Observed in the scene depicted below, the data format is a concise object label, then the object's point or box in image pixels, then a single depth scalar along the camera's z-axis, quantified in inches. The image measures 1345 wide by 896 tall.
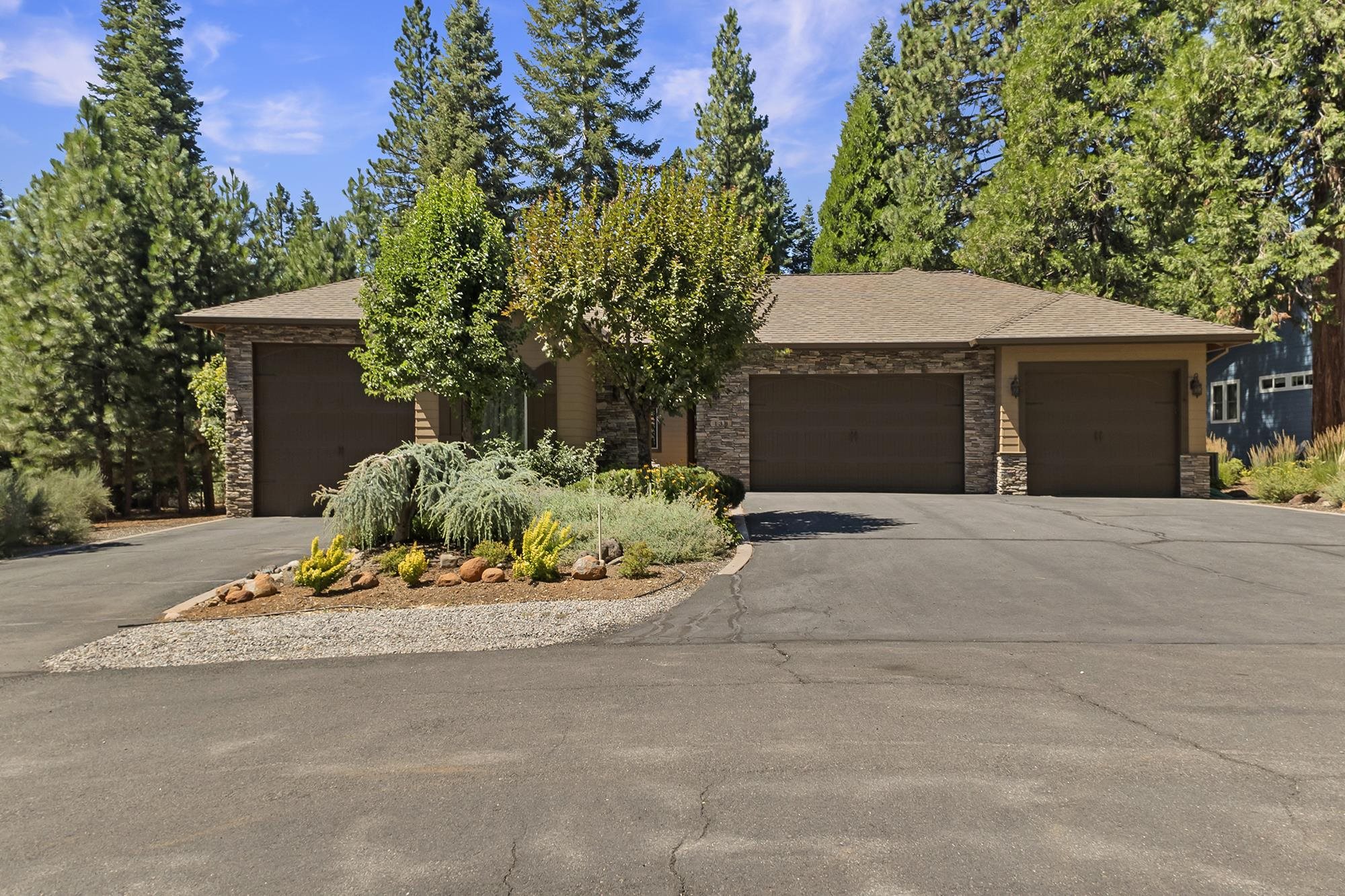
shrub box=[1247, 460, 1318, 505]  654.5
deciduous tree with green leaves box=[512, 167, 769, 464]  477.7
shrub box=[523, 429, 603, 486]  535.5
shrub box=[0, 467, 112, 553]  497.0
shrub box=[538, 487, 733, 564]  406.9
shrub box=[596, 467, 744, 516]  491.8
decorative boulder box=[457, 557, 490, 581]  360.8
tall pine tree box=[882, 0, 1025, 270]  1318.9
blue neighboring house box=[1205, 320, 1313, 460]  959.0
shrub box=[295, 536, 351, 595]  343.3
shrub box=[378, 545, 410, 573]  380.2
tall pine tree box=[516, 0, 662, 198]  1425.9
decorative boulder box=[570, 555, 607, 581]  362.6
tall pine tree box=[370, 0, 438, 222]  1359.5
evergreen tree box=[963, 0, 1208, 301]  960.9
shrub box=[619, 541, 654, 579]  362.3
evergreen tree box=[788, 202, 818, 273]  1849.2
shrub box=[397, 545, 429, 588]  353.7
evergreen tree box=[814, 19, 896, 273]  1386.6
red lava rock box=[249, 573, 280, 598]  347.9
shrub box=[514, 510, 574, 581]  358.9
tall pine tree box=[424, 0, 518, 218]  1328.7
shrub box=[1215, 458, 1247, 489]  803.4
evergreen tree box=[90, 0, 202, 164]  1368.1
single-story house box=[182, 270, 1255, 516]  653.9
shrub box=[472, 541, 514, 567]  382.6
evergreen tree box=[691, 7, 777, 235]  1512.1
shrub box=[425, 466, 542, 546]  399.2
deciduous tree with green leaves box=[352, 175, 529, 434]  494.9
